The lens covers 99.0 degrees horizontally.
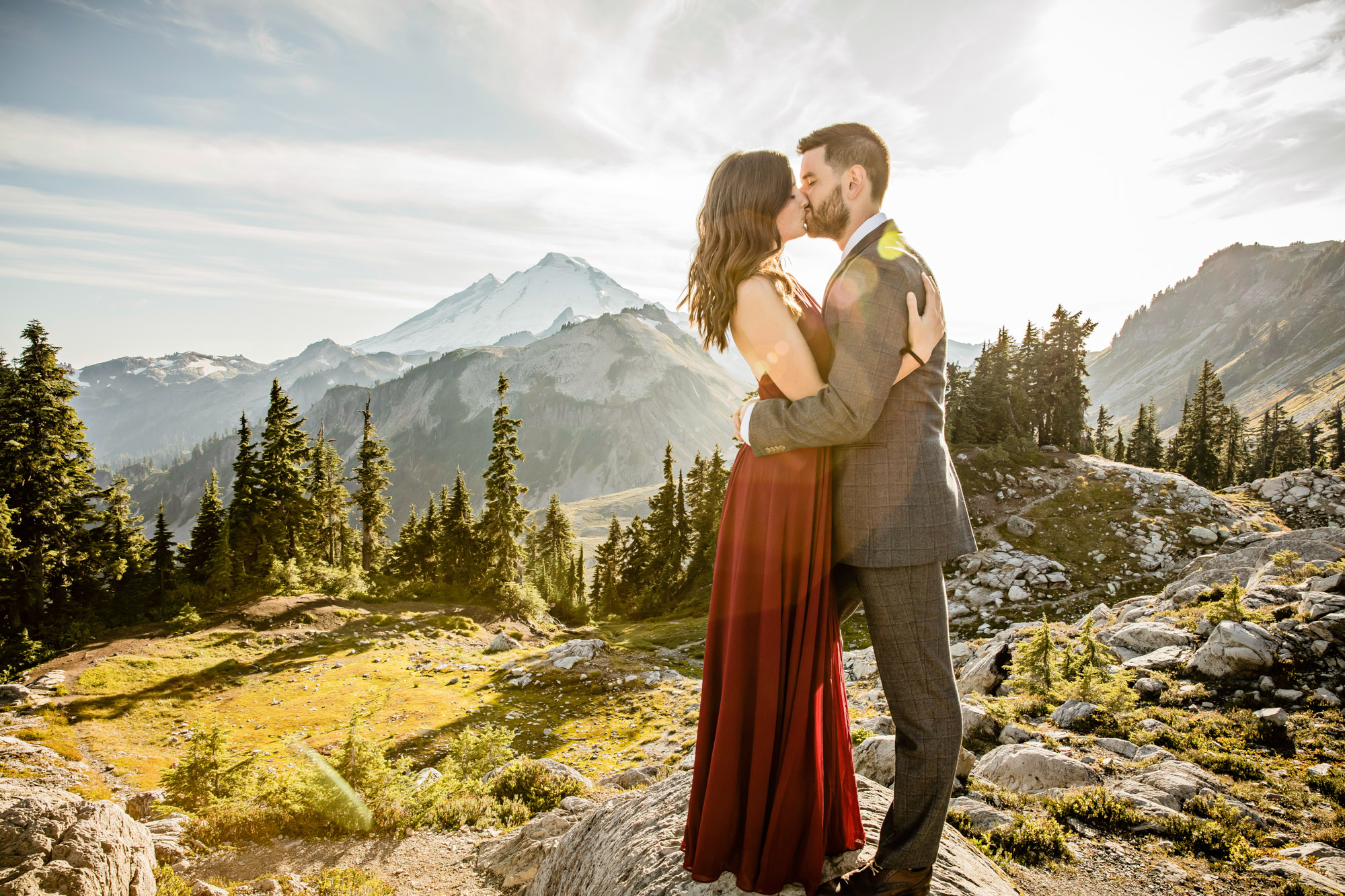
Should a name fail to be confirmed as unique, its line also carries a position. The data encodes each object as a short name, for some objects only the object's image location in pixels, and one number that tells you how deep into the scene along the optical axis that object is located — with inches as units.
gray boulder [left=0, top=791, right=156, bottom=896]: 200.2
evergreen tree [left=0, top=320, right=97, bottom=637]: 1042.7
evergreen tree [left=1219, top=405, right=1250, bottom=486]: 2509.8
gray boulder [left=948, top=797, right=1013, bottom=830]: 270.8
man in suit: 123.7
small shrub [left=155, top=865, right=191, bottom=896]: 244.7
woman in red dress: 134.9
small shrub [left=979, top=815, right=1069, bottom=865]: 250.4
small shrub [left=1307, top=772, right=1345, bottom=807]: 289.0
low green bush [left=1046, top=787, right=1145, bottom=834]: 276.5
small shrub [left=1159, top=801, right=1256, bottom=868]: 243.1
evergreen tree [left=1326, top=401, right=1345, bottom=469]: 2719.0
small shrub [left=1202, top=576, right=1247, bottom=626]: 470.3
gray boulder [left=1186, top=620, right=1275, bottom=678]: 431.2
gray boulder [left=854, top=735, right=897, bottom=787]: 325.4
